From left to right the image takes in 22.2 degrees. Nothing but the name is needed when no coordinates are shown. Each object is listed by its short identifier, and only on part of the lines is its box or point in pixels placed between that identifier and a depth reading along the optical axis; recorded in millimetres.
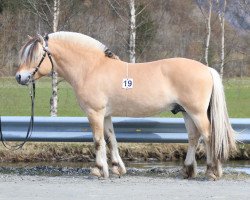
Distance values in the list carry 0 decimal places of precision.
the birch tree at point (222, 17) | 23497
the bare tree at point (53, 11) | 15539
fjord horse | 8461
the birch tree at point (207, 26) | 22800
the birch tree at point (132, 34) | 15688
